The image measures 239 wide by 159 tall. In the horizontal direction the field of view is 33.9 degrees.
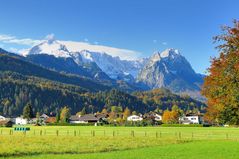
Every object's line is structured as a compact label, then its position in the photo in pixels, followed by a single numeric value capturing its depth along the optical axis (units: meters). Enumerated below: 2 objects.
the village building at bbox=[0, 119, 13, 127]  191.05
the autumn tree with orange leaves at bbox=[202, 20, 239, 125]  36.38
